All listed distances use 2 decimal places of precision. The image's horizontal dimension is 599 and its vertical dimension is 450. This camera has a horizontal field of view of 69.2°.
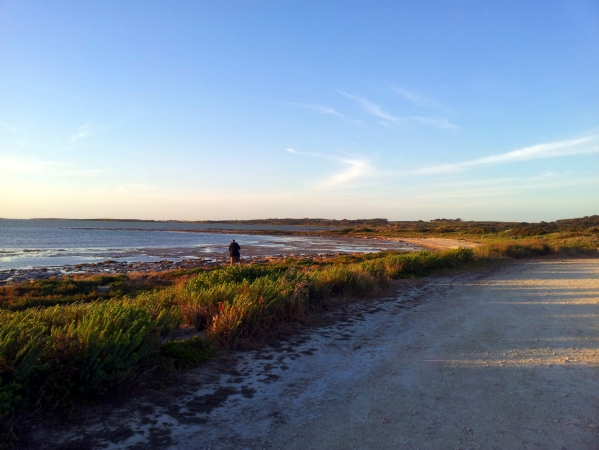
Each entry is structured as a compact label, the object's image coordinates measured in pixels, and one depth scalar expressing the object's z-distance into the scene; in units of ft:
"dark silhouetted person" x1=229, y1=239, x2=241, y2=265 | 80.74
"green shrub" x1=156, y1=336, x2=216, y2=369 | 18.88
